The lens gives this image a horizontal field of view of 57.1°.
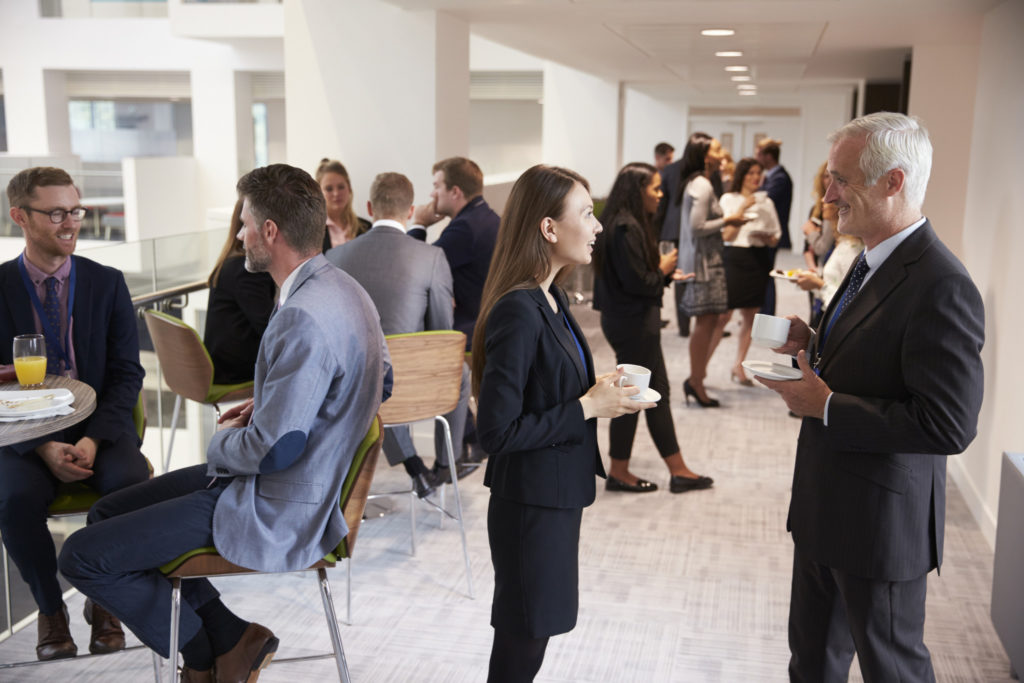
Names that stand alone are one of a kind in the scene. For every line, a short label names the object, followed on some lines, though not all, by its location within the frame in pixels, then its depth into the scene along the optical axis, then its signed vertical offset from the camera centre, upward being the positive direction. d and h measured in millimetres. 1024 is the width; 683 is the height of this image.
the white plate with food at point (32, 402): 2199 -589
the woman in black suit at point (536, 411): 1901 -498
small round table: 2098 -612
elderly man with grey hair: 1831 -455
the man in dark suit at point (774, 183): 7375 -116
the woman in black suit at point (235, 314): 3748 -610
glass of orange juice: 2506 -534
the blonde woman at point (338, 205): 4668 -215
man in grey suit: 3807 -442
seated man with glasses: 2666 -643
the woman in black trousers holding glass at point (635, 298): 4160 -585
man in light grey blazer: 2137 -684
